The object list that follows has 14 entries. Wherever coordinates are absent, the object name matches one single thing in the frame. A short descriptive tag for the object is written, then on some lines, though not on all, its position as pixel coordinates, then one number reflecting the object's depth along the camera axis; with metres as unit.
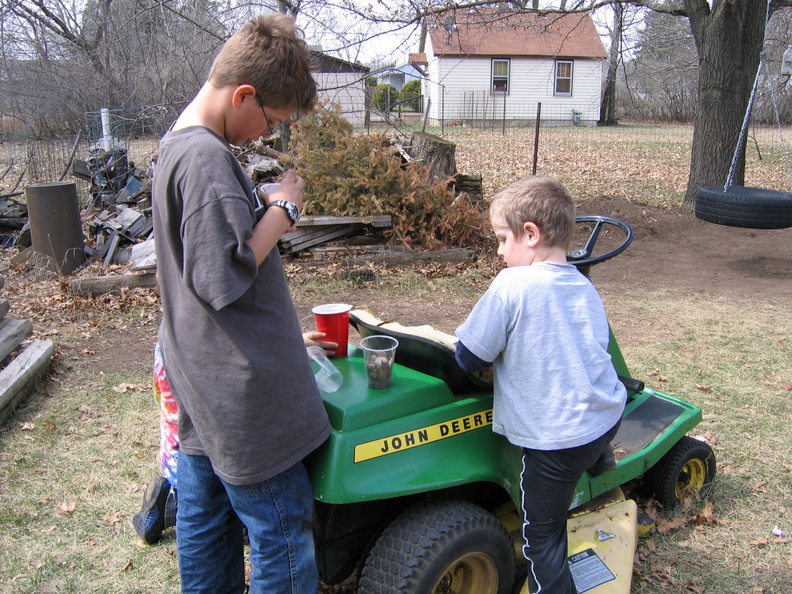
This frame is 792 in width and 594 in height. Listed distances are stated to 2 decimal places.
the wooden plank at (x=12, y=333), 4.42
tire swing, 6.23
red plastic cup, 2.32
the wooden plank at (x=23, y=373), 3.96
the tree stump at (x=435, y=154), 8.44
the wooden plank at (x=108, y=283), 6.33
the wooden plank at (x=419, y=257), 7.31
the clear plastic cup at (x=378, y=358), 2.11
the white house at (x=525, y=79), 31.17
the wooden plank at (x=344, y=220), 7.33
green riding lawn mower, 1.98
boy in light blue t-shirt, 2.01
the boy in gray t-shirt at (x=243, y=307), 1.50
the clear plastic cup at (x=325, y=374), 2.17
